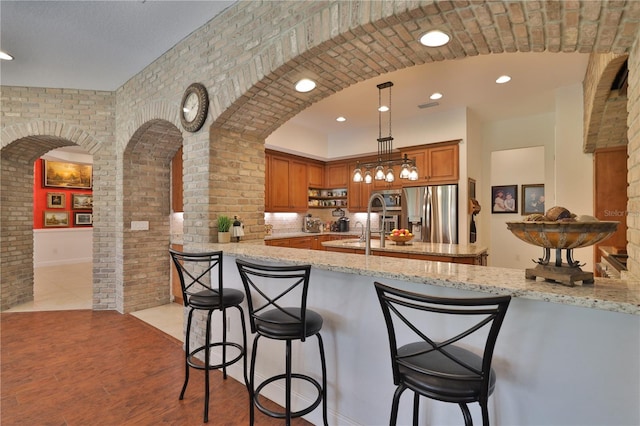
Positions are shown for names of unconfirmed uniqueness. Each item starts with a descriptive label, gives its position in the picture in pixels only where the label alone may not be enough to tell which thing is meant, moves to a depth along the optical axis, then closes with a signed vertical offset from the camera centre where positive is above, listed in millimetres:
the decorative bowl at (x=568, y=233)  1191 -81
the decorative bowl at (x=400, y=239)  4211 -356
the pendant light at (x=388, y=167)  4035 +651
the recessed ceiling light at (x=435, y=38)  1850 +1094
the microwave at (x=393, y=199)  5871 +279
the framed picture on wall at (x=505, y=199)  6828 +316
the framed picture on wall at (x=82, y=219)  8133 -116
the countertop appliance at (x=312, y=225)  6660 -247
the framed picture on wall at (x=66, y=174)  7473 +1041
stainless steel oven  5844 -168
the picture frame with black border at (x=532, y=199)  6641 +306
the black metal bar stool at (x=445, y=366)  1058 -608
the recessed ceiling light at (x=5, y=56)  3197 +1704
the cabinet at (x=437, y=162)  5043 +878
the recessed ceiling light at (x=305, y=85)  2557 +1107
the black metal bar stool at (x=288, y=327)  1662 -646
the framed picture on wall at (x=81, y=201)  8039 +364
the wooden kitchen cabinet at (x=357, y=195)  6387 +404
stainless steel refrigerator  4977 +18
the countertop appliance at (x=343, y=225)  6820 -256
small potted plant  2912 -153
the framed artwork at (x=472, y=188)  5152 +438
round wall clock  2891 +1060
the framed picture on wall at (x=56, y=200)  7531 +372
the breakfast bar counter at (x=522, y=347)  1171 -603
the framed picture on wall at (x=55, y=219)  7510 -106
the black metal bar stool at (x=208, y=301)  2145 -640
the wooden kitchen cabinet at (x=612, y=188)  3648 +305
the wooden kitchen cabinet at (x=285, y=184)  5852 +609
